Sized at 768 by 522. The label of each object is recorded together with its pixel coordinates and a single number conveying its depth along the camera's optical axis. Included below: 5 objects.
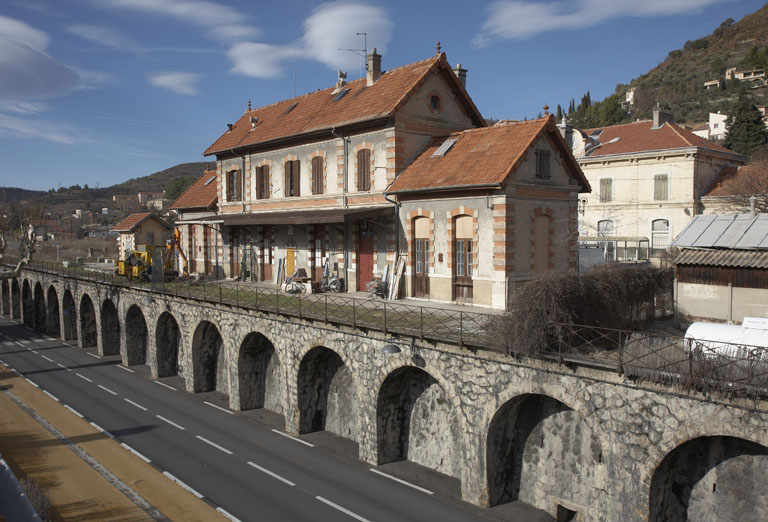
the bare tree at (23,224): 39.41
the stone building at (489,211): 21.53
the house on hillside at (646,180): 38.50
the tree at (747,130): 52.84
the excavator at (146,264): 35.74
